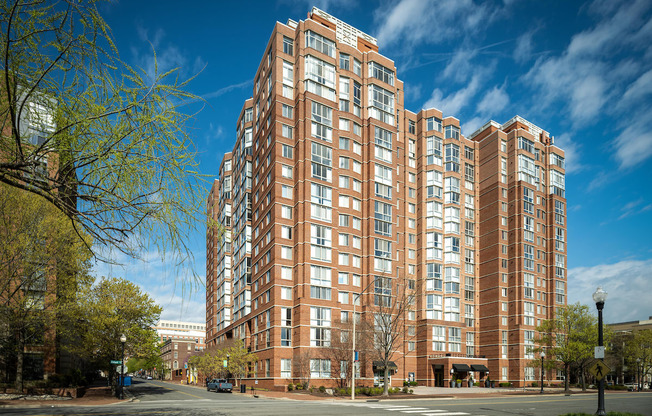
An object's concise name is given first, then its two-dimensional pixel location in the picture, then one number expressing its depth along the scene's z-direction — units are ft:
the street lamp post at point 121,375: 118.52
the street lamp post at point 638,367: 251.50
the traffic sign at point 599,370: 58.49
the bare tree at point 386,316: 148.77
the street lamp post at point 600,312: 57.77
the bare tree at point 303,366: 170.09
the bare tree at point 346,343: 164.35
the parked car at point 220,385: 173.86
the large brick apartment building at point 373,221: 196.03
